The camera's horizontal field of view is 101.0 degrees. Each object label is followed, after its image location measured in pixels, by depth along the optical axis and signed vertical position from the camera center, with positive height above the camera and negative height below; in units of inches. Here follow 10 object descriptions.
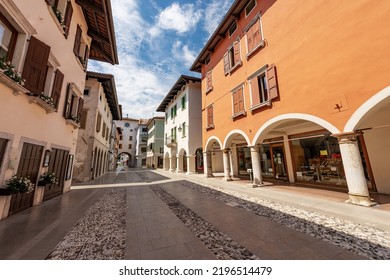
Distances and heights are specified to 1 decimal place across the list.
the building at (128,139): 1877.5 +326.6
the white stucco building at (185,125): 725.3 +197.0
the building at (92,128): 519.2 +134.8
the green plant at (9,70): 155.9 +99.3
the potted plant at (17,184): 173.5 -16.5
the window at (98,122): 581.0 +167.4
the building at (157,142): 1261.1 +190.5
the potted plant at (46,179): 243.2 -15.3
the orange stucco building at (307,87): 200.7 +127.5
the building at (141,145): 1685.7 +224.9
